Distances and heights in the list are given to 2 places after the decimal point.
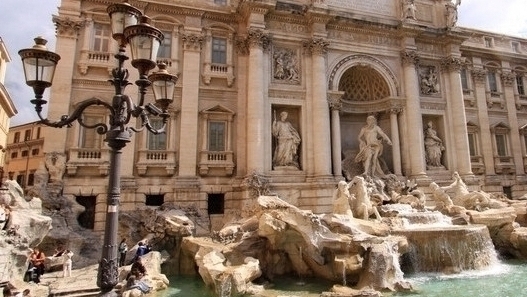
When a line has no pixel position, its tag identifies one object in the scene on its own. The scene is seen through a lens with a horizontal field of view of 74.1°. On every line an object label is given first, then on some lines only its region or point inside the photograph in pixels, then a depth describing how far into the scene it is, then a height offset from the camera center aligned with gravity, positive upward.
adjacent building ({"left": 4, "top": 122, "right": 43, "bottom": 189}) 37.06 +5.05
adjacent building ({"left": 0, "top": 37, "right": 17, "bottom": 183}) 27.78 +8.13
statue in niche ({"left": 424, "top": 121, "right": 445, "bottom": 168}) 18.89 +2.61
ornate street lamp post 4.59 +1.60
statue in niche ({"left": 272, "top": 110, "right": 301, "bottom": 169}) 16.22 +2.49
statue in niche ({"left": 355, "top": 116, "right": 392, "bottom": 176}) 17.23 +2.47
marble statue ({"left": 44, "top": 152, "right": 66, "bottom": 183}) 13.88 +1.26
